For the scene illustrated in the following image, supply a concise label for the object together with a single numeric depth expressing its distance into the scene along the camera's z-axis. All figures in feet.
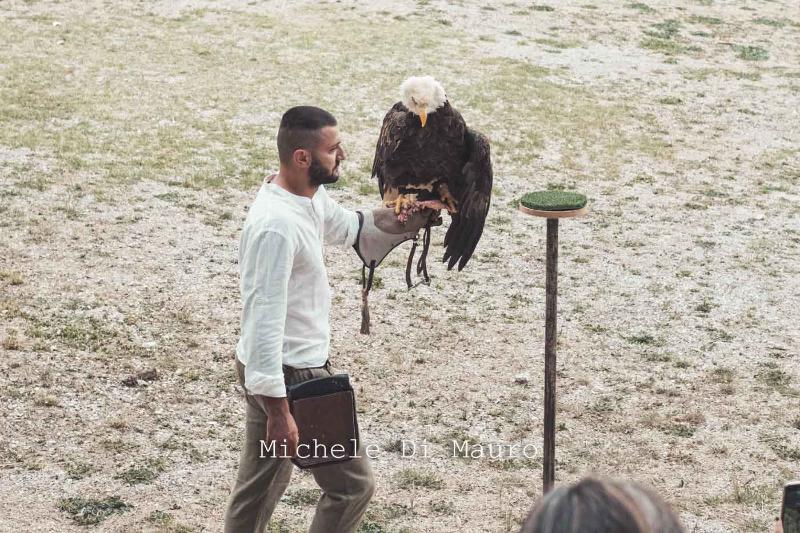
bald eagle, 29.63
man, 22.15
